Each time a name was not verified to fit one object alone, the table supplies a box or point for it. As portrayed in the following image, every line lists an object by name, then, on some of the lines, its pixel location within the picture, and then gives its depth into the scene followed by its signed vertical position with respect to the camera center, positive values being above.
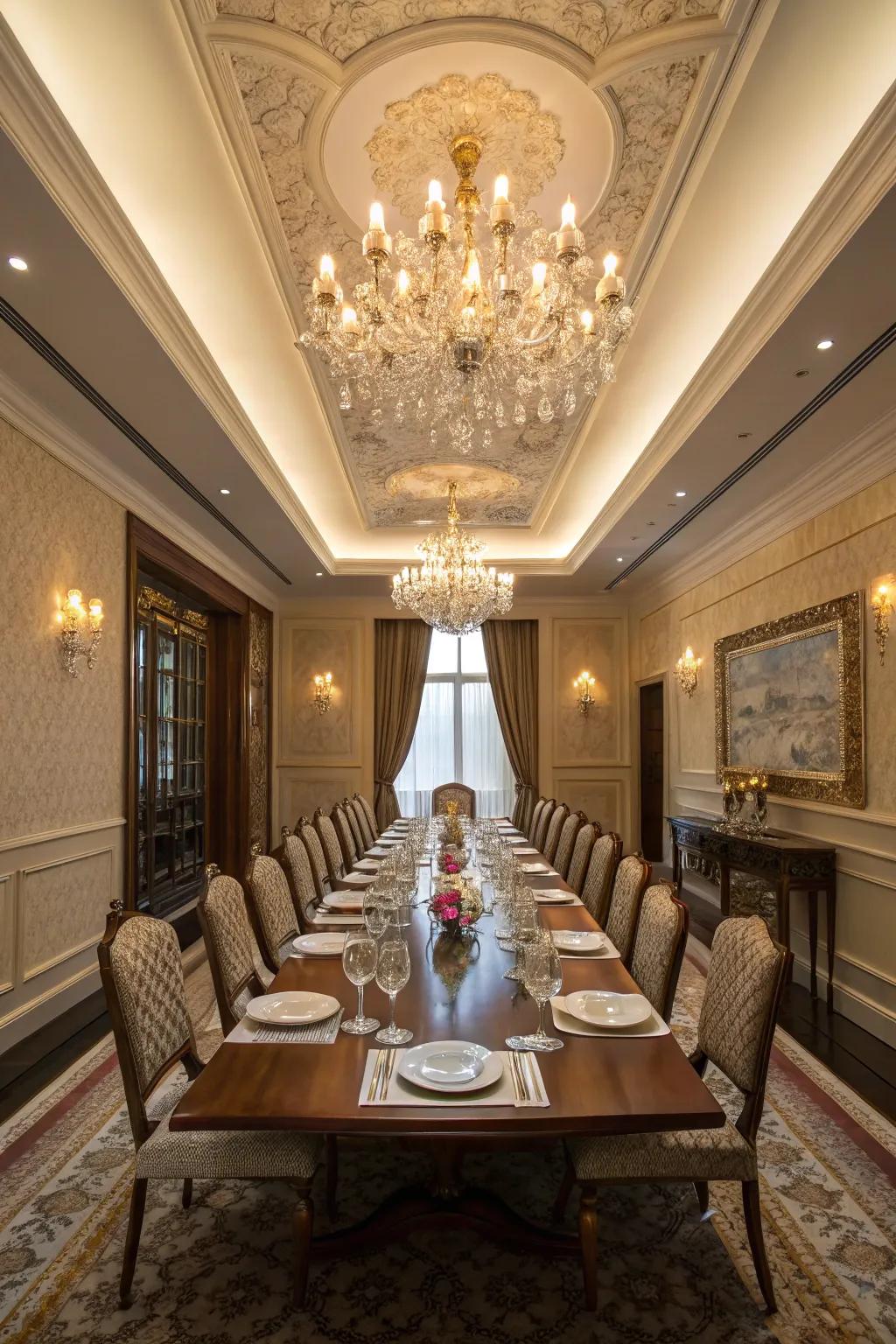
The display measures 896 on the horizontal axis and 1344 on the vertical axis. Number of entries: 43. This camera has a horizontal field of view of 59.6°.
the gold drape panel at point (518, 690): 8.60 +0.29
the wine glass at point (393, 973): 1.85 -0.61
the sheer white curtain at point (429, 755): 9.02 -0.45
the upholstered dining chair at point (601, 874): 3.54 -0.73
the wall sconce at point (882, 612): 3.75 +0.51
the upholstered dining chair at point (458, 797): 6.88 -0.71
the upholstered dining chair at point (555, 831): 5.13 -0.77
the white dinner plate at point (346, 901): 3.38 -0.82
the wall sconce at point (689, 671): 6.59 +0.39
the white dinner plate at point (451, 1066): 1.61 -0.75
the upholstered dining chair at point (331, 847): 4.63 -0.79
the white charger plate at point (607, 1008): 1.98 -0.76
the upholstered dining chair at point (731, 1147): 1.81 -1.01
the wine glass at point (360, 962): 1.87 -0.59
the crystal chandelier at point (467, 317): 2.51 +1.37
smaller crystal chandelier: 5.41 +0.94
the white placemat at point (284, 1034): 1.87 -0.78
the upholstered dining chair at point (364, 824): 6.45 -0.92
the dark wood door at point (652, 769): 8.27 -0.56
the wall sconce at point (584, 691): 8.50 +0.28
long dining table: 1.50 -0.77
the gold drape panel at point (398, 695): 8.55 +0.24
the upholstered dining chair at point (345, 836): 5.31 -0.83
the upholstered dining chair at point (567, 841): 4.59 -0.75
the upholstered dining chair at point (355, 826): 5.96 -0.86
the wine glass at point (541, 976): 1.81 -0.60
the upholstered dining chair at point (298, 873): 3.51 -0.75
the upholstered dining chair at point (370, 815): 6.87 -0.89
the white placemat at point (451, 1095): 1.56 -0.77
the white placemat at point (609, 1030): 1.92 -0.78
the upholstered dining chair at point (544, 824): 5.77 -0.81
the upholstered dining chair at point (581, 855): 4.05 -0.73
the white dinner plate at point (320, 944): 2.64 -0.79
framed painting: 4.10 +0.09
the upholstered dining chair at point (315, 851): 4.15 -0.74
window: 9.02 -0.24
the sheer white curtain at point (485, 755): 8.98 -0.44
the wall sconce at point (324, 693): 8.42 +0.25
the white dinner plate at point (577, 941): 2.63 -0.77
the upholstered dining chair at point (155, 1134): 1.80 -0.99
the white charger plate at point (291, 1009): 1.97 -0.76
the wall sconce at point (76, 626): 3.97 +0.47
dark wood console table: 4.14 -0.81
